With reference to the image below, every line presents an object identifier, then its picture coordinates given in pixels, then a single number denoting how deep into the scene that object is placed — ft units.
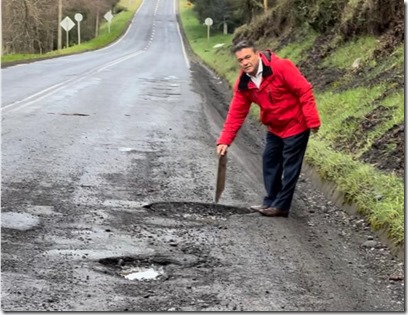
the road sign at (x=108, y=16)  251.19
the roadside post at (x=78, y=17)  194.59
